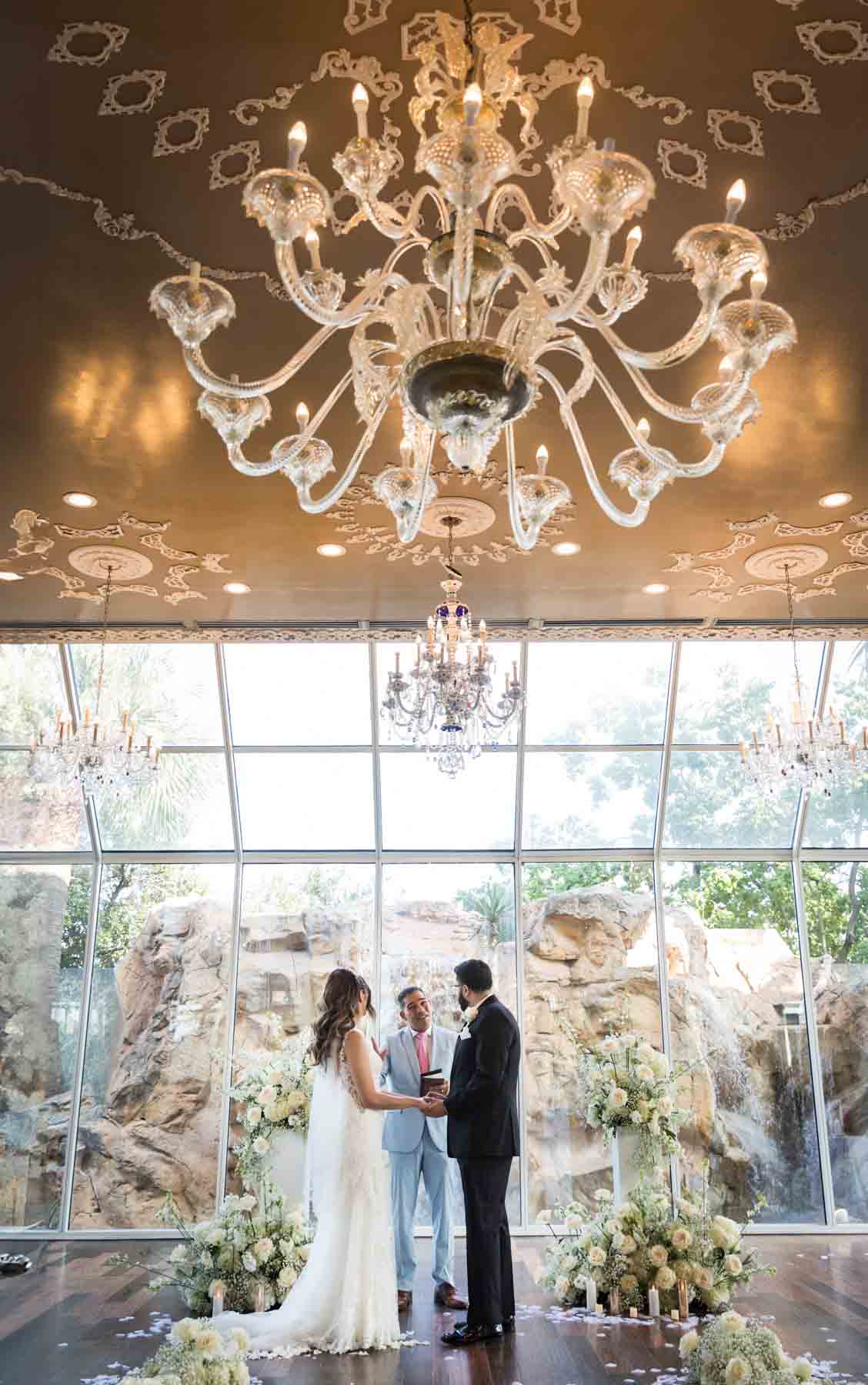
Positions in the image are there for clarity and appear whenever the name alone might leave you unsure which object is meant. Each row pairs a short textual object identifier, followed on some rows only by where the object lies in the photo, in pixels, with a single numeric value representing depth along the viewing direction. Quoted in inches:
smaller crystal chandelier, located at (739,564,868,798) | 257.9
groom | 193.9
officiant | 222.2
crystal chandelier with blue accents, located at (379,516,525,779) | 222.2
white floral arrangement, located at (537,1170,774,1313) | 212.8
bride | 181.5
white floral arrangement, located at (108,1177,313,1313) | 203.9
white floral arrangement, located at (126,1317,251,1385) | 128.4
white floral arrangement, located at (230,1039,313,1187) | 226.5
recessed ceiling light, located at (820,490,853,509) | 208.7
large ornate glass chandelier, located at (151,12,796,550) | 89.0
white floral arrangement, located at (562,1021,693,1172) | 227.3
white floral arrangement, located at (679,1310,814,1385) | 133.7
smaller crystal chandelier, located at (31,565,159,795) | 255.4
